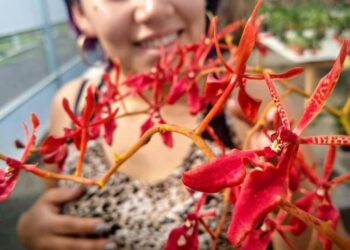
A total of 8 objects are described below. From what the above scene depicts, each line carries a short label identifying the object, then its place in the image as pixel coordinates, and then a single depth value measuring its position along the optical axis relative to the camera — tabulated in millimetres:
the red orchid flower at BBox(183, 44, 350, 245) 105
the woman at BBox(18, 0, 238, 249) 445
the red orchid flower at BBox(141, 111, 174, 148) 268
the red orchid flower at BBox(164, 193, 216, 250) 195
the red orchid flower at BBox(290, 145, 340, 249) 195
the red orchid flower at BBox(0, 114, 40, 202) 174
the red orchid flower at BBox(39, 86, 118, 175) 209
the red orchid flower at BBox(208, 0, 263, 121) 137
